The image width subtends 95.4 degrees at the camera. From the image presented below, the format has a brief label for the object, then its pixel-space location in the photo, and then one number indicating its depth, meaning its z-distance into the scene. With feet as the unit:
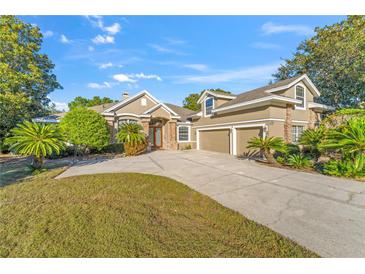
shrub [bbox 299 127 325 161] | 25.82
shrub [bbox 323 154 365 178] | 19.85
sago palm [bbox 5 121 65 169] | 21.10
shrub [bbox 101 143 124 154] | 45.91
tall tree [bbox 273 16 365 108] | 44.29
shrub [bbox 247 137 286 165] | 28.04
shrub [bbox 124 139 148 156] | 40.34
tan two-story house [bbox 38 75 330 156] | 36.35
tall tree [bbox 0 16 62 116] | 40.70
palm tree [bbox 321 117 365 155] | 19.76
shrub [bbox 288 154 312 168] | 25.79
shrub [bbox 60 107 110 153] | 33.01
